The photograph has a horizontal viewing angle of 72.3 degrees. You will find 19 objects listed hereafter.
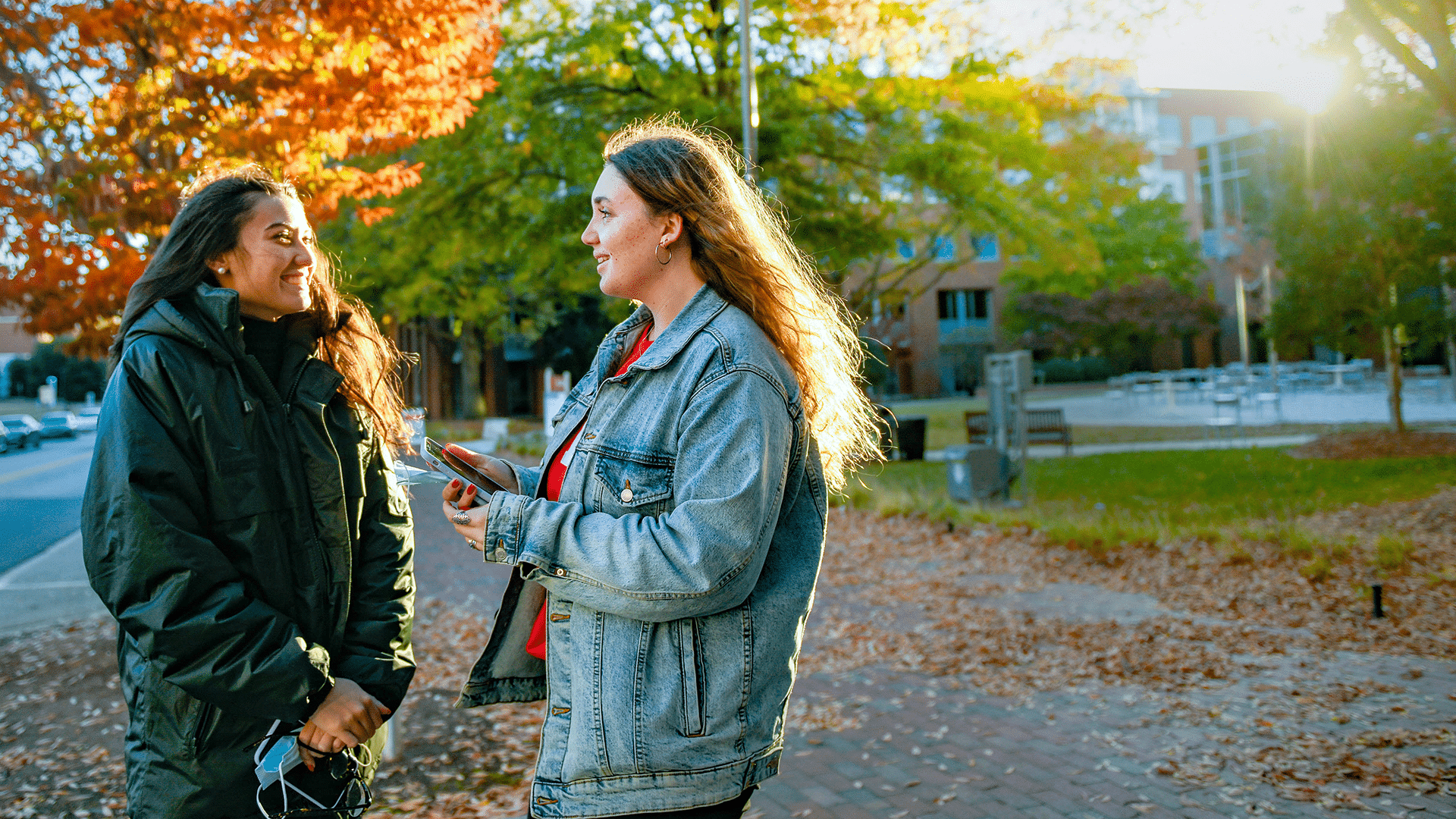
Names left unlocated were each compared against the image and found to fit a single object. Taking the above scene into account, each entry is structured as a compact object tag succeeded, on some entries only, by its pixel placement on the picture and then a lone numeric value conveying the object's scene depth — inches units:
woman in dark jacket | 74.5
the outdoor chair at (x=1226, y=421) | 786.8
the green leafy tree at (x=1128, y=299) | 1700.3
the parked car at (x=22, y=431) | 959.3
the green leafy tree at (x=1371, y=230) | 605.0
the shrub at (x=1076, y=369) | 1798.7
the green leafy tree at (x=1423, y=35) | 299.0
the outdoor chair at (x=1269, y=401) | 939.3
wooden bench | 668.7
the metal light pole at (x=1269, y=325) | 752.8
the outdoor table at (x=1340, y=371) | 1240.8
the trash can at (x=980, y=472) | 481.1
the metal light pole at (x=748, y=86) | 341.4
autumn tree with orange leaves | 208.2
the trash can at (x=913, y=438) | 729.0
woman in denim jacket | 68.1
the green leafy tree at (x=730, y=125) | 442.6
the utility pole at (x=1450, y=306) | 622.2
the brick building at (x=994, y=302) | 1870.1
